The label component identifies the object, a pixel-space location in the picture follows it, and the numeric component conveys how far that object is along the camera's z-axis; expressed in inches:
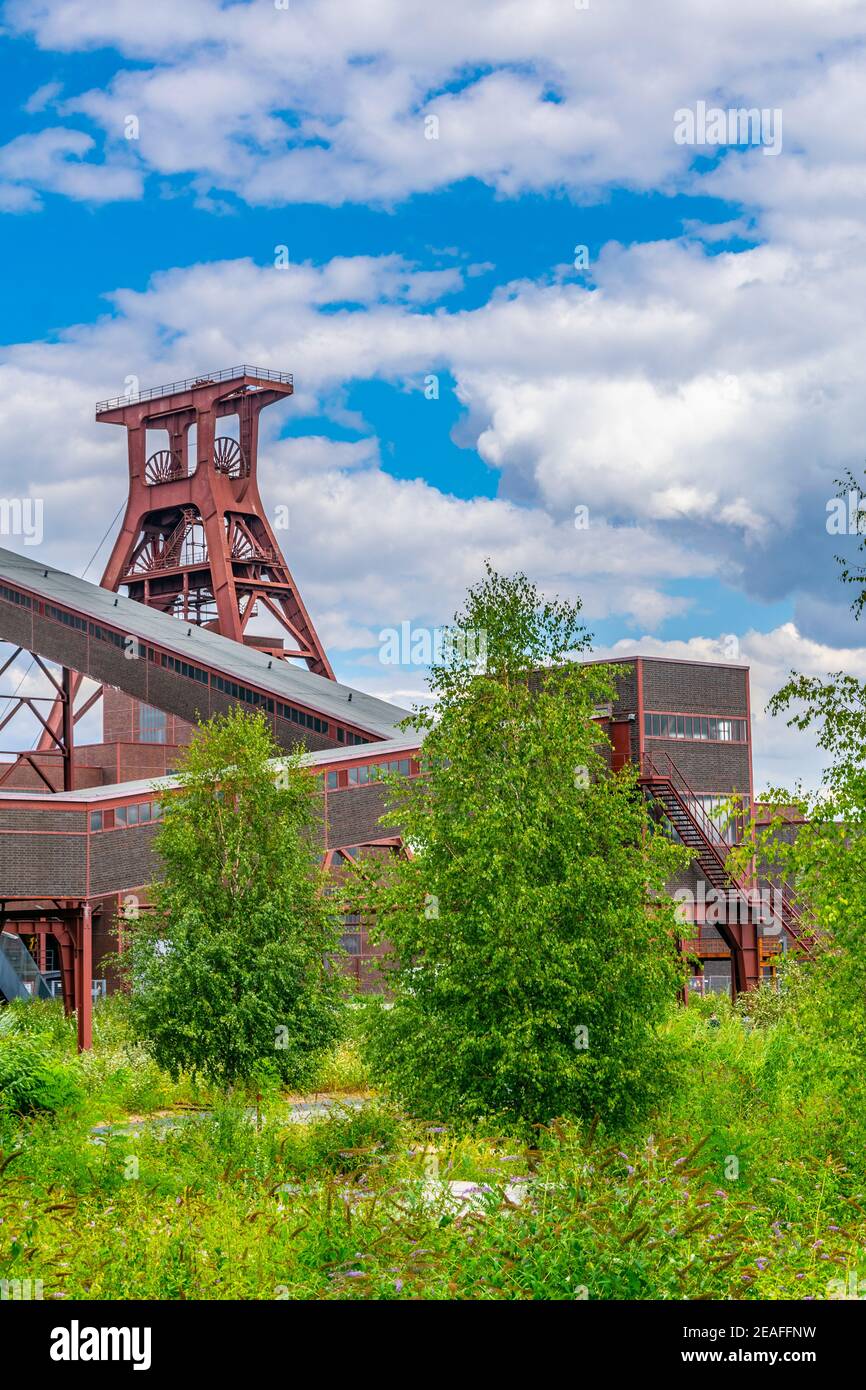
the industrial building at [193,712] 1136.2
